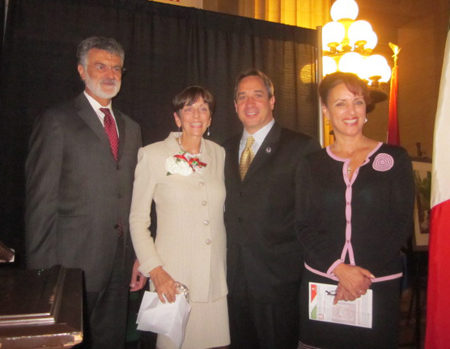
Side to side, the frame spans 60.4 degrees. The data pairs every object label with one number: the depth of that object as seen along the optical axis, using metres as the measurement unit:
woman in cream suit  1.99
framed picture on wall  2.90
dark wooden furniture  0.81
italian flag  1.44
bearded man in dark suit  1.96
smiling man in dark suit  2.01
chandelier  4.57
